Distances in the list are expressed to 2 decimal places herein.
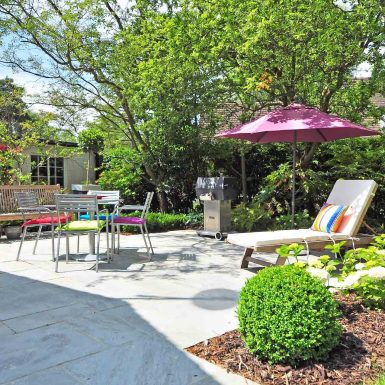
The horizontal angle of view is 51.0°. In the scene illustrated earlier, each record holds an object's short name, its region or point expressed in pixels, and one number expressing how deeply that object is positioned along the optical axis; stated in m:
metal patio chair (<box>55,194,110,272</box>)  4.80
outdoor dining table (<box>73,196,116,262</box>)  5.36
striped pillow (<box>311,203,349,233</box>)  5.05
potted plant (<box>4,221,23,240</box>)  7.46
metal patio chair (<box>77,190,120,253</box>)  5.49
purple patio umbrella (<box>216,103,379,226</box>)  5.17
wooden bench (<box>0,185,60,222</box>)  7.38
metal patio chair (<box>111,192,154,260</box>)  5.35
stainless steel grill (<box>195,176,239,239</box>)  7.48
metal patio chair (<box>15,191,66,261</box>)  5.40
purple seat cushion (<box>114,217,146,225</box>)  5.34
